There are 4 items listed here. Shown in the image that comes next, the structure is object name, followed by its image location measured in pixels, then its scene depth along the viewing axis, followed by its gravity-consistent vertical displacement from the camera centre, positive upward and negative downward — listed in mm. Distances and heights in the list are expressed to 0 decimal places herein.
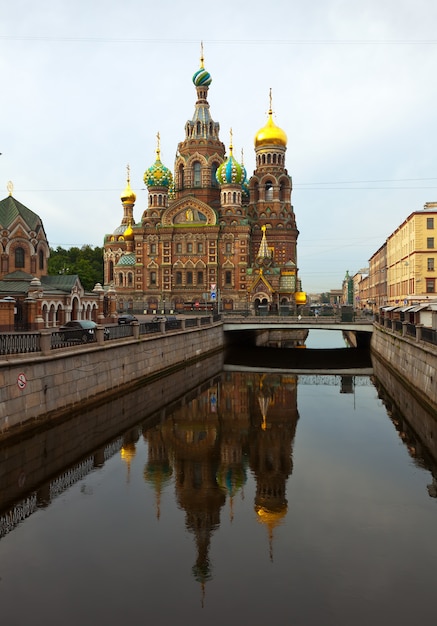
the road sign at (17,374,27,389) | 17500 -2470
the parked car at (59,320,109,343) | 22317 -1277
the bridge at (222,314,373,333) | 49094 -1834
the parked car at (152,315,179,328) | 36656 -1270
